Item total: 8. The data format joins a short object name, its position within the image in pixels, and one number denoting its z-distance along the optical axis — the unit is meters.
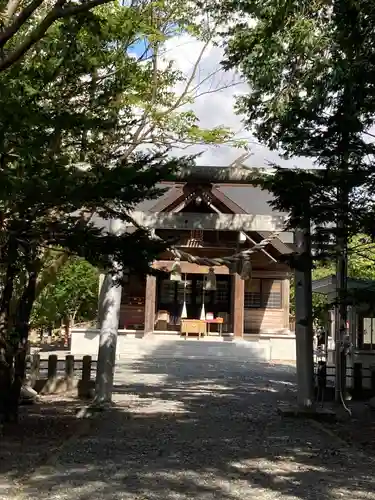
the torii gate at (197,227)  10.73
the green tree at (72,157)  5.52
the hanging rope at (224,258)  9.94
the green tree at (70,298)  23.00
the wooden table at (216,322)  27.38
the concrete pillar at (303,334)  10.70
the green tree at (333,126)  8.33
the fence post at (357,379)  14.11
